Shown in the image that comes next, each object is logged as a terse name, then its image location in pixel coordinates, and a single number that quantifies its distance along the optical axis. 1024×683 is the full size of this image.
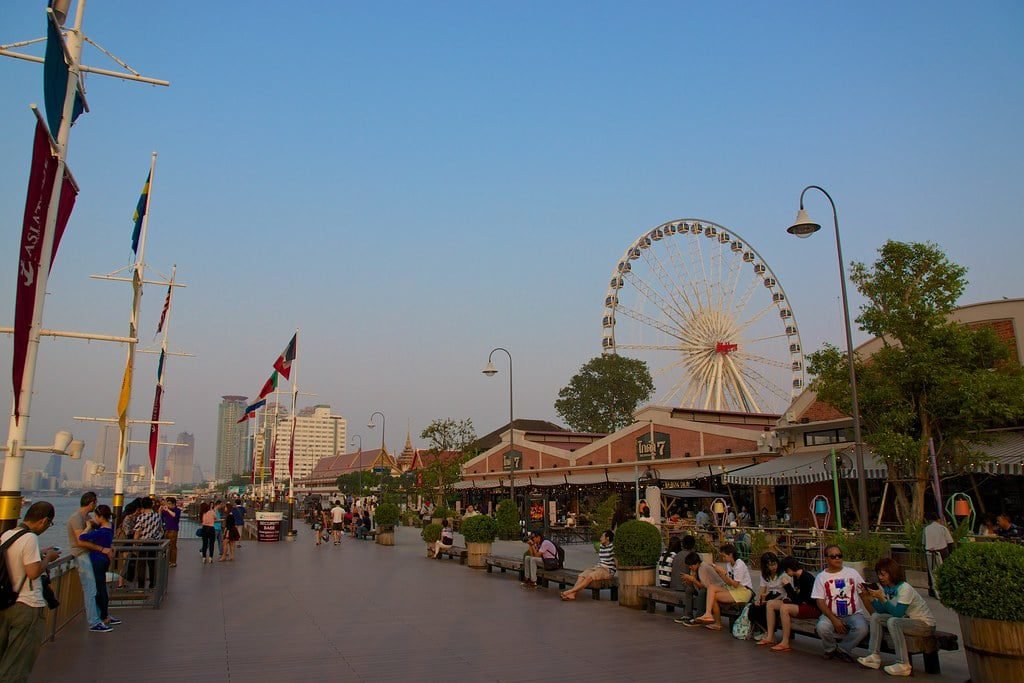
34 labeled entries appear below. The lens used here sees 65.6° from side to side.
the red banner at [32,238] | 7.60
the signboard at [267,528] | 29.12
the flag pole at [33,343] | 7.51
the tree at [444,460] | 45.78
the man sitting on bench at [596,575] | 12.87
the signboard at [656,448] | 34.09
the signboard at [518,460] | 46.16
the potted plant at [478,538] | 19.02
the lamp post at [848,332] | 15.94
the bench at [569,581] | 12.93
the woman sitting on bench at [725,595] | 9.95
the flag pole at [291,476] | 31.27
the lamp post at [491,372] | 32.62
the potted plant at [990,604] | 6.41
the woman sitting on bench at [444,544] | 21.64
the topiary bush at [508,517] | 25.47
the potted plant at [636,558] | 11.91
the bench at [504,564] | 16.52
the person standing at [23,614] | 5.63
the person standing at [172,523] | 17.86
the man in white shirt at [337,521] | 28.56
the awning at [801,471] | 23.34
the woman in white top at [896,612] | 7.60
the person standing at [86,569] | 9.58
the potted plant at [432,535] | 21.97
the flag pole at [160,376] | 24.32
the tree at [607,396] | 70.50
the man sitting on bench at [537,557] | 14.54
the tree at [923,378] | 18.58
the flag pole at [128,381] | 17.53
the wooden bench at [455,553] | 20.45
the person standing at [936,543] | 13.24
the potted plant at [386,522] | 27.47
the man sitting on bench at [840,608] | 8.14
